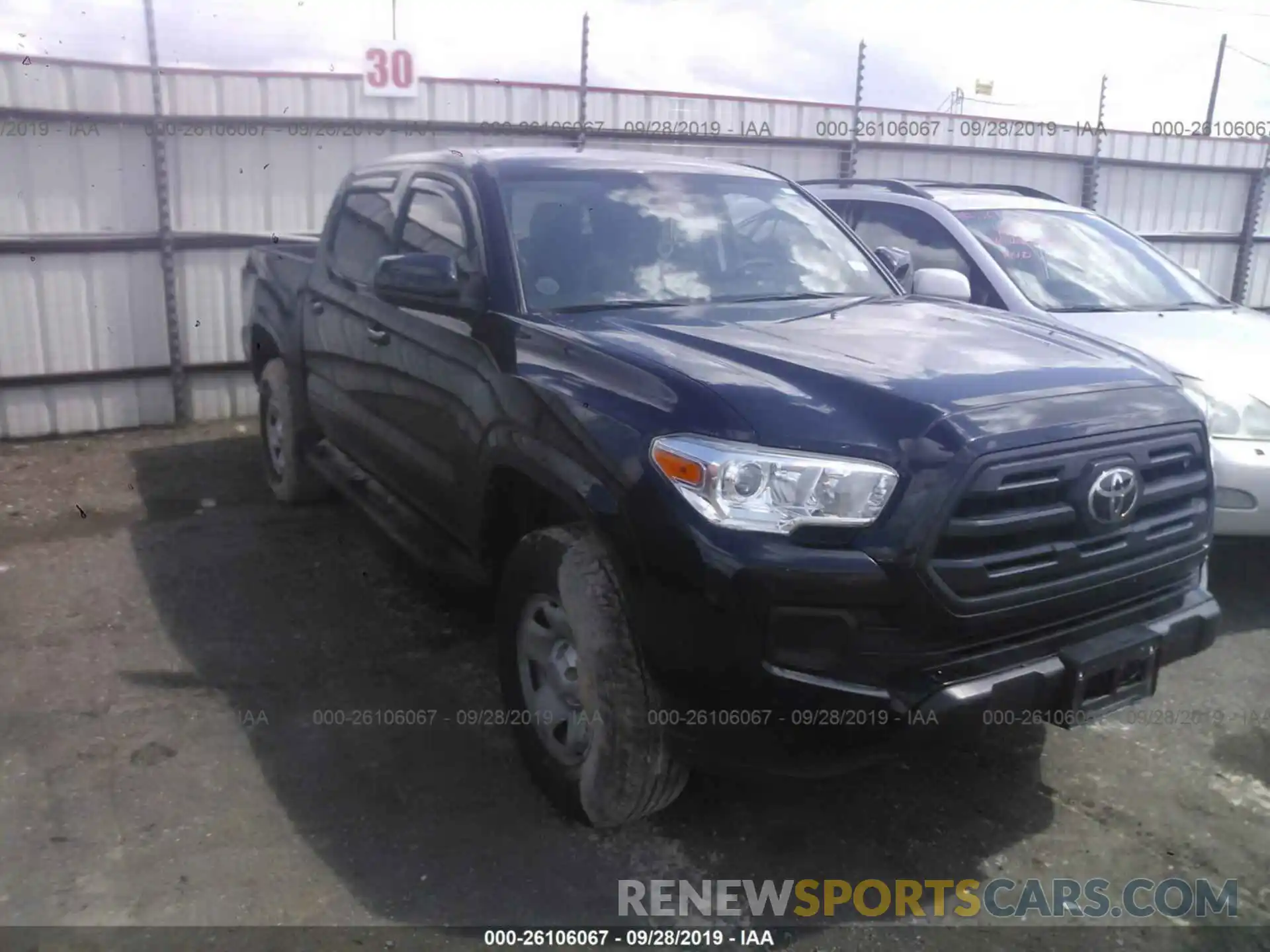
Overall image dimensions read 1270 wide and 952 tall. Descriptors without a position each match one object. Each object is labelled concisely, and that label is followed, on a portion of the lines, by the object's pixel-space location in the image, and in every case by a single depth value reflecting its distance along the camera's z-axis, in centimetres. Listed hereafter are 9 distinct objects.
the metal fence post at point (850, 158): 1022
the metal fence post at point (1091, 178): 1182
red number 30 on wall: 825
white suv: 466
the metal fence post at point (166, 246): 755
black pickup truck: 258
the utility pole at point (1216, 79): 2662
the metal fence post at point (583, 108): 877
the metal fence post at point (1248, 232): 1307
